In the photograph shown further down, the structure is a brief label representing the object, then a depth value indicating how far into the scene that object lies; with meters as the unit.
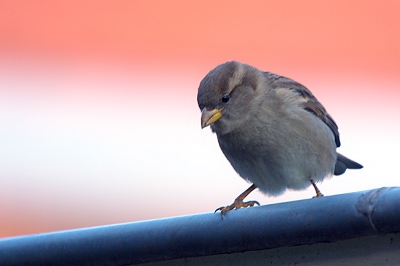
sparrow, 3.52
